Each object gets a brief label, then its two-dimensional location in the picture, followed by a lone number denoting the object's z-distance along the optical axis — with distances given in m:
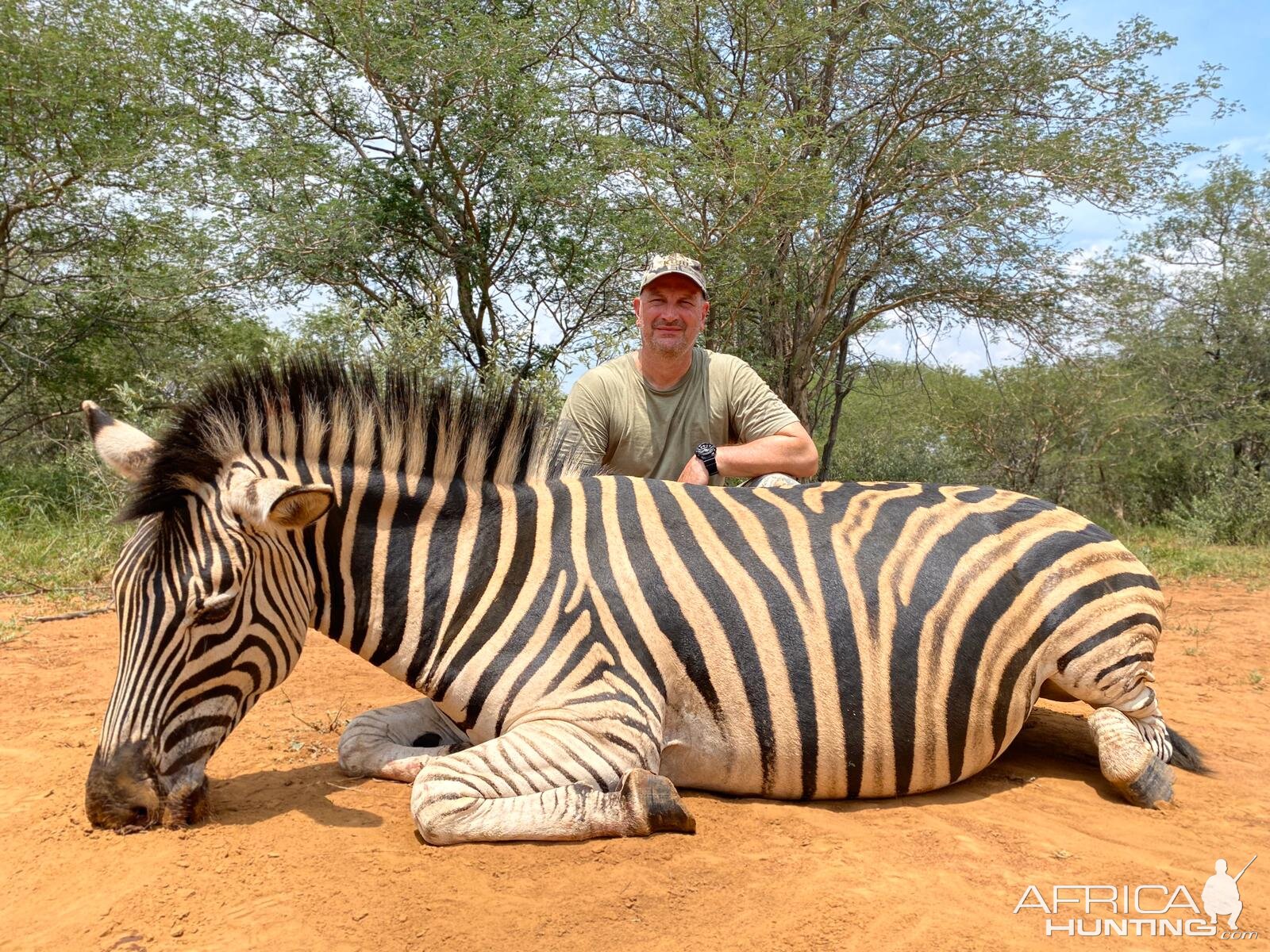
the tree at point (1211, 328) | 15.80
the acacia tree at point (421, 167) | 10.62
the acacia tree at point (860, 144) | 10.66
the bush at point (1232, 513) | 13.18
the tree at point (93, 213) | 10.51
